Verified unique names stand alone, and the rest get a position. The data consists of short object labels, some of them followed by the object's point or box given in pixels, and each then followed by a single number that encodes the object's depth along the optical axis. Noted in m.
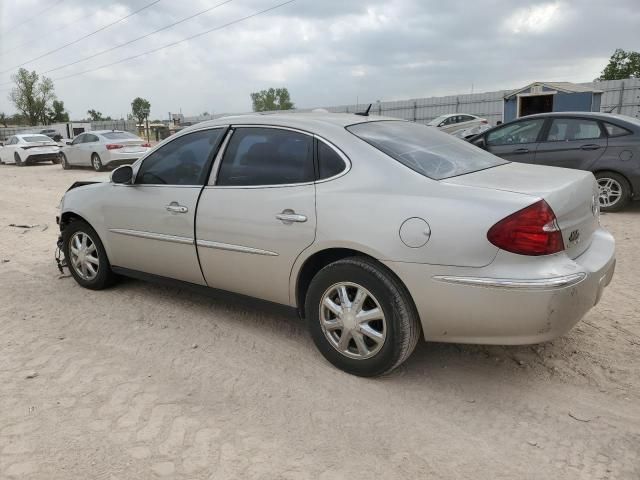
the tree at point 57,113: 85.35
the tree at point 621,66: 58.38
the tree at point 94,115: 97.41
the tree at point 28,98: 81.81
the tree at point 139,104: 91.90
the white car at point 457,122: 22.33
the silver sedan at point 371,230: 2.75
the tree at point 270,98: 84.62
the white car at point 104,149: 17.33
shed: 21.25
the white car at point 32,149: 22.55
